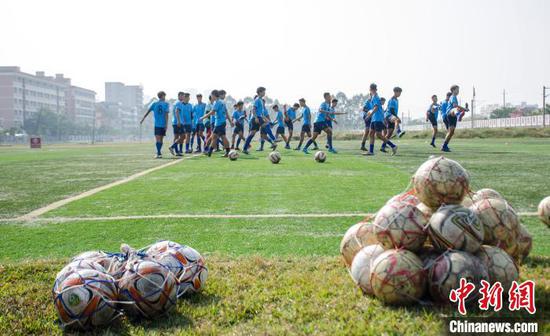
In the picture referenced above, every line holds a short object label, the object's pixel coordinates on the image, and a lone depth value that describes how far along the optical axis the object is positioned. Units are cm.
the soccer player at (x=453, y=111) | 1886
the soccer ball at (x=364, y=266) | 397
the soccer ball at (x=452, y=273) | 362
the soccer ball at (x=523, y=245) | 461
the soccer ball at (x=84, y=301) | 352
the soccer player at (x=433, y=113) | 2430
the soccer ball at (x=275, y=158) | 1638
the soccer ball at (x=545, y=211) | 610
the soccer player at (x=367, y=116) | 2018
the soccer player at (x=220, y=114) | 1903
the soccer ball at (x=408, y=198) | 434
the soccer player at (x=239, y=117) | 2173
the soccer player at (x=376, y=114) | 1843
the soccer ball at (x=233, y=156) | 1808
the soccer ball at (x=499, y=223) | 427
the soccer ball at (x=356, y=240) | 443
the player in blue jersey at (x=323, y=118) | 2225
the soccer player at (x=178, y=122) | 2127
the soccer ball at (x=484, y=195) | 468
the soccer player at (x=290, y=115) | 2639
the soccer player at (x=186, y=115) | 2194
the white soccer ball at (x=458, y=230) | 379
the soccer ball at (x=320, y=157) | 1641
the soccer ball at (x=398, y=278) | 370
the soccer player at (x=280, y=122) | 2753
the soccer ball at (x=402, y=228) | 390
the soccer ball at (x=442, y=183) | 413
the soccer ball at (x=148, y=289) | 367
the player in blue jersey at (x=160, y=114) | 1983
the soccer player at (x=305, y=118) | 2427
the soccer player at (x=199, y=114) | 2434
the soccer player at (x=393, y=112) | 2025
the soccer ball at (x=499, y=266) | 373
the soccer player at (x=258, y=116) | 2158
